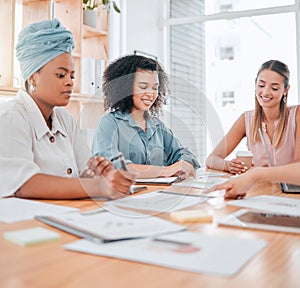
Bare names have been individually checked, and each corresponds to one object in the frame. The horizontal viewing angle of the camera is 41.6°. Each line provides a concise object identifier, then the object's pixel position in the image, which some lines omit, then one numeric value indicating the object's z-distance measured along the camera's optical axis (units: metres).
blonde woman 2.19
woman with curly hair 1.38
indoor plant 3.08
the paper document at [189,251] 0.59
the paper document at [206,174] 1.58
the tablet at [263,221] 0.82
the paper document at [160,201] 1.03
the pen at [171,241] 0.69
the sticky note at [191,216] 0.88
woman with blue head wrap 1.17
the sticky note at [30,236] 0.70
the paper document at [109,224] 0.72
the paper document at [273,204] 1.01
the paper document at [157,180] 1.48
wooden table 0.53
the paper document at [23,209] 0.91
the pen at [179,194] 1.23
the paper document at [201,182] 1.43
